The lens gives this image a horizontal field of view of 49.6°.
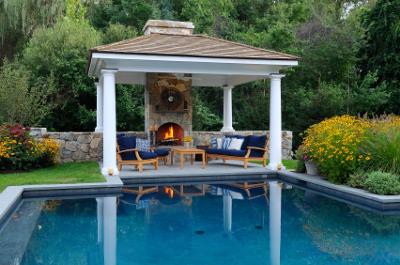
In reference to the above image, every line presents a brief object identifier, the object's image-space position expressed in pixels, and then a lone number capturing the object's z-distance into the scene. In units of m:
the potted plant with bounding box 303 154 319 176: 10.82
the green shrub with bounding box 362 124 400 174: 9.02
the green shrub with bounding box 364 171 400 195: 8.16
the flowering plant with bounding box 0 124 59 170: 11.68
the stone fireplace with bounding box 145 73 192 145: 14.38
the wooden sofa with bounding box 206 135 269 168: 12.30
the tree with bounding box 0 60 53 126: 14.09
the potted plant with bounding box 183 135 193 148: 13.33
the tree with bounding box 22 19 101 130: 17.95
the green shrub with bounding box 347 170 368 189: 8.95
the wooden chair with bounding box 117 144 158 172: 11.51
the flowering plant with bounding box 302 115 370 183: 9.33
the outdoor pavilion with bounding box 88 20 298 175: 10.90
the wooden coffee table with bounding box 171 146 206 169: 12.18
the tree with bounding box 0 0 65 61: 18.53
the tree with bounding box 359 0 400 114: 17.42
